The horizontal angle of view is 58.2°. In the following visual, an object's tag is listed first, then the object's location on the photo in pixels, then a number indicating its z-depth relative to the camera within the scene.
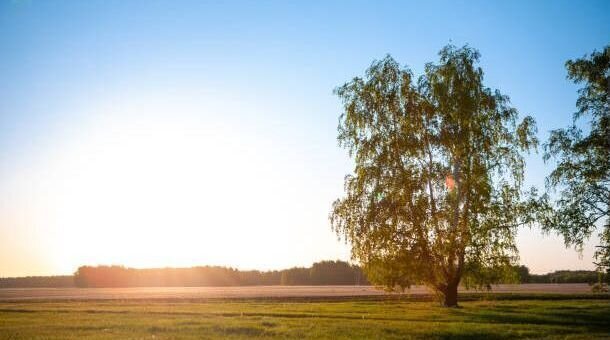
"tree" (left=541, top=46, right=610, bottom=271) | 35.59
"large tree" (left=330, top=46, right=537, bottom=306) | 38.09
